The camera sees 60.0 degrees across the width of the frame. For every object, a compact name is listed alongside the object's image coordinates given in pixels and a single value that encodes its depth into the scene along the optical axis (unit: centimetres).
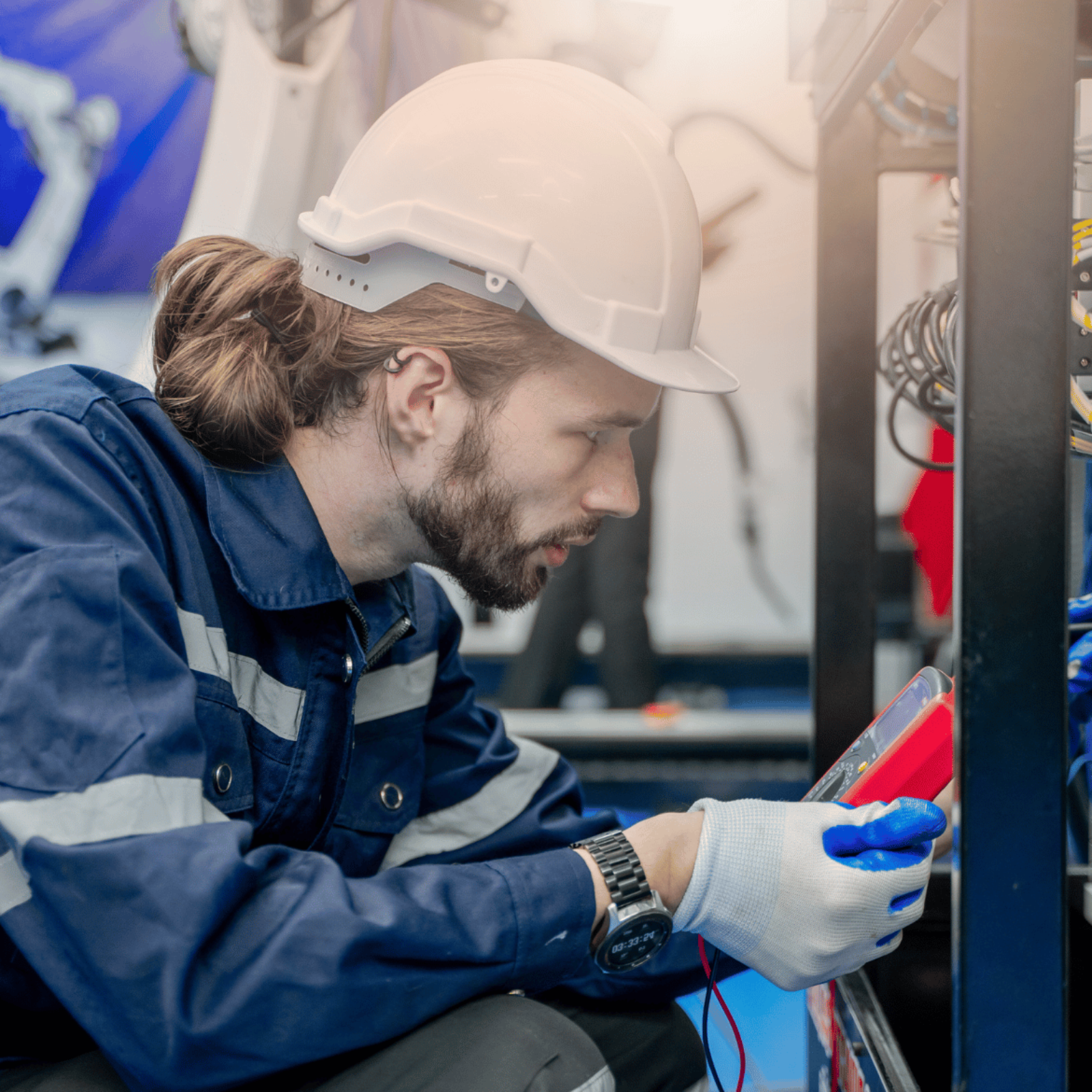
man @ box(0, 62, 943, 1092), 66
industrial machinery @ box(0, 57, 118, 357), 309
